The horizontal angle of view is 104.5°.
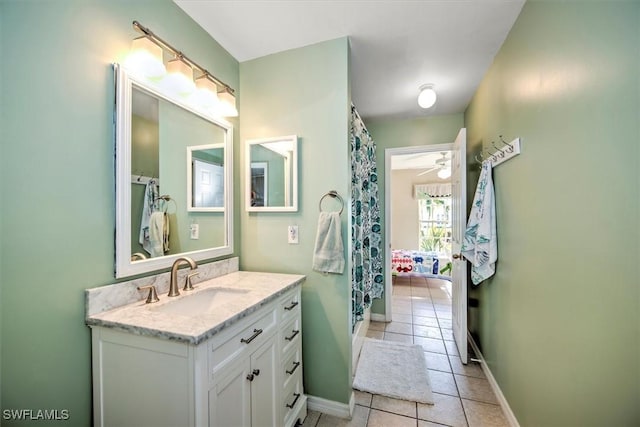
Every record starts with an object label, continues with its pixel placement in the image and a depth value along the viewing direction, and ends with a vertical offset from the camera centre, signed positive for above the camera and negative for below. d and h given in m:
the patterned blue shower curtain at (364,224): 2.10 -0.09
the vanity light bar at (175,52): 1.15 +0.86
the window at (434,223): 5.95 -0.21
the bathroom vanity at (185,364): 0.87 -0.57
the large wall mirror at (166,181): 1.12 +0.19
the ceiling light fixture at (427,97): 2.25 +1.07
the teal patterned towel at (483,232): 1.82 -0.13
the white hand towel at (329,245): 1.62 -0.20
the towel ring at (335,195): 1.66 +0.13
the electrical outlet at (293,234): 1.77 -0.14
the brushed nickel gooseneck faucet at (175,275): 1.25 -0.30
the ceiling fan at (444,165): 4.09 +0.83
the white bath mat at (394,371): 1.87 -1.34
